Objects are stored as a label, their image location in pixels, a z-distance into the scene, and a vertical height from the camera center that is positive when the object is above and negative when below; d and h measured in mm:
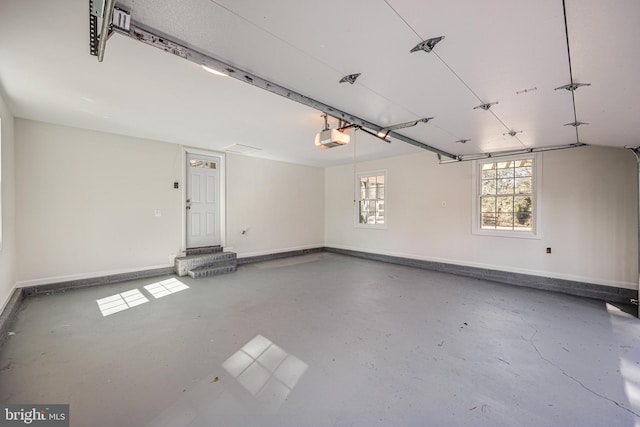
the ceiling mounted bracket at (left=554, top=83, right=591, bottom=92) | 1937 +999
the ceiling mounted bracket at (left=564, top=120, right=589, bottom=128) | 2814 +1025
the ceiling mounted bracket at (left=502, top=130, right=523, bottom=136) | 3318 +1089
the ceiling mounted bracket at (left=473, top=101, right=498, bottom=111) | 2491 +1089
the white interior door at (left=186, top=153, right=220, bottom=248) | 5332 +280
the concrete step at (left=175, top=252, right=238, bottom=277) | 4848 -962
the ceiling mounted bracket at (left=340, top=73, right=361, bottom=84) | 2083 +1136
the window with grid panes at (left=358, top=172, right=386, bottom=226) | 6598 +407
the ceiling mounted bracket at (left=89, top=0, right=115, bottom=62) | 1365 +1168
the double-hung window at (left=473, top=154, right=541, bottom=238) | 4445 +322
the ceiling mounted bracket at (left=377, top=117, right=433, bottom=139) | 3103 +1143
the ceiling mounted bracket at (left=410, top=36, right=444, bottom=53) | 1582 +1090
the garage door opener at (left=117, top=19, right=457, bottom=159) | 1591 +1130
